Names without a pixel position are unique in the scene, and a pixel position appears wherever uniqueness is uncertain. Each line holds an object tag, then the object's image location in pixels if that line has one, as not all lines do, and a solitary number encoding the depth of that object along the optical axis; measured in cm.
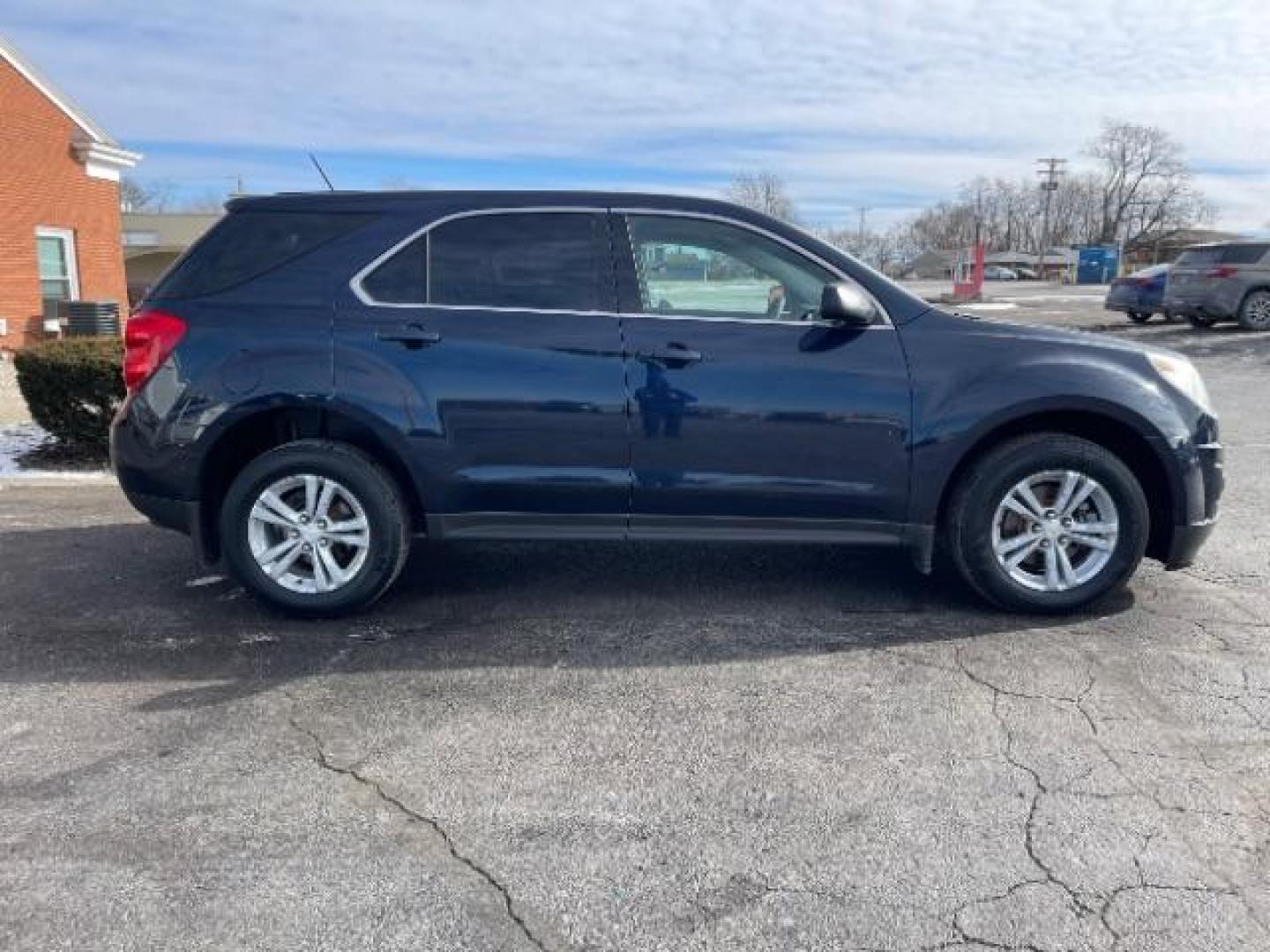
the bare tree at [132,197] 7244
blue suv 433
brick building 1770
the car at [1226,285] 1898
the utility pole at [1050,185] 8925
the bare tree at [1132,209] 10300
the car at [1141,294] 2164
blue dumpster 6844
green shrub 759
